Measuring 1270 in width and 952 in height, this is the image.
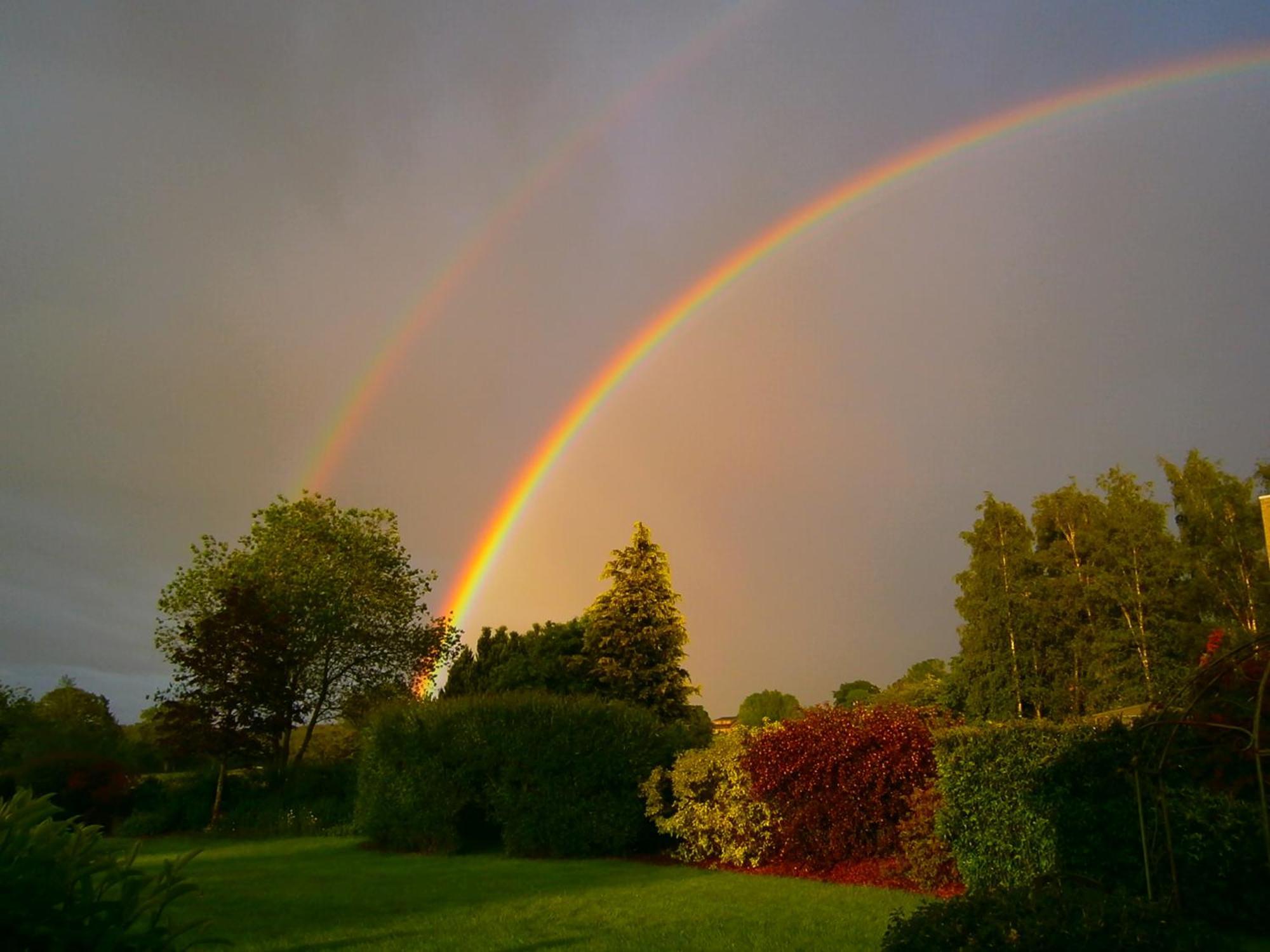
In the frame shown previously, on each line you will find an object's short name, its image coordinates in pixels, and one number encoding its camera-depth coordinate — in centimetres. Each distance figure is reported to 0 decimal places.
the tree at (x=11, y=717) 3303
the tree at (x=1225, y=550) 3572
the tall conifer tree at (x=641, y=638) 4116
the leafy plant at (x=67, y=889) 352
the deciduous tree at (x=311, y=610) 2912
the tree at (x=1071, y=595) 4431
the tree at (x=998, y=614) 4609
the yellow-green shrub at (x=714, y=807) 1551
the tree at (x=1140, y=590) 4022
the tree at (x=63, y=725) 3095
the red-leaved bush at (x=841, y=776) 1369
